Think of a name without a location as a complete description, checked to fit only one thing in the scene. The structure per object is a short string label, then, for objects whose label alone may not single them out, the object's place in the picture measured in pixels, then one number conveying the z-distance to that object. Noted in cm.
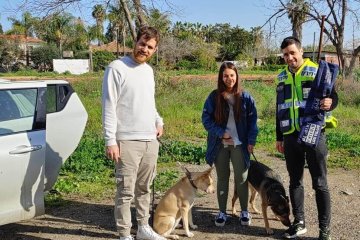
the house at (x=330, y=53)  3700
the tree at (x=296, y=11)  2188
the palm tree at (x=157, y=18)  1258
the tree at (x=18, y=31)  5247
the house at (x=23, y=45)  5269
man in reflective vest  383
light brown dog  421
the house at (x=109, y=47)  6109
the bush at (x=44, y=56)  5091
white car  382
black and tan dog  425
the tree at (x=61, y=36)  5358
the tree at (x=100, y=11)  1197
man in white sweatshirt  361
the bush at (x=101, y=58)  4728
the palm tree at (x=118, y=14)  1338
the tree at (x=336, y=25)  2130
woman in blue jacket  433
